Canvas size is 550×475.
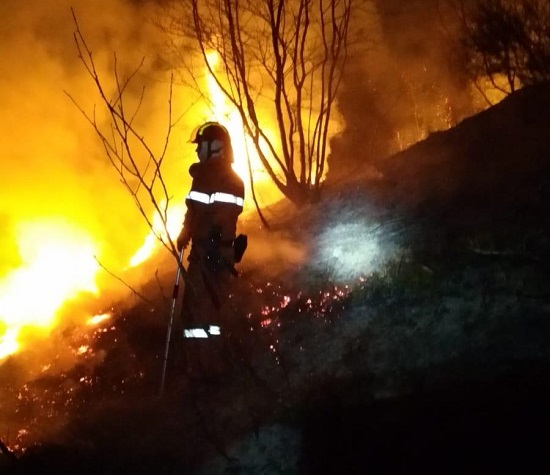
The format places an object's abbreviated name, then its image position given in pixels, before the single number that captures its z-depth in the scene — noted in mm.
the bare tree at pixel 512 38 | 10367
